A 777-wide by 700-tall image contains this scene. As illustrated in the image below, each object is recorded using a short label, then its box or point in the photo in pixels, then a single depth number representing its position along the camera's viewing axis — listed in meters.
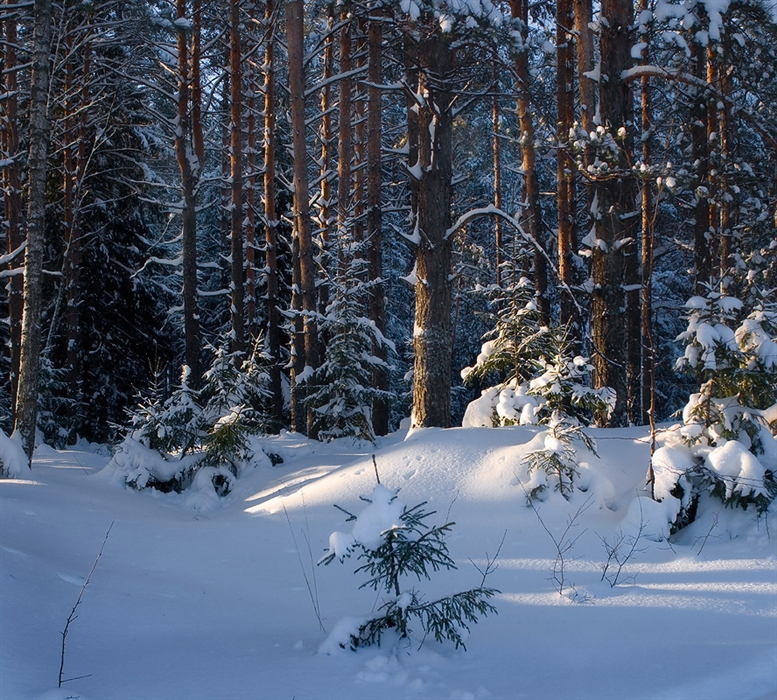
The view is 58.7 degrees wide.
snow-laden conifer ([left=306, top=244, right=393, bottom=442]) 11.14
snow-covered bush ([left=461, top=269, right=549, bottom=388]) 9.14
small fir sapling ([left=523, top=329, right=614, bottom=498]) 6.26
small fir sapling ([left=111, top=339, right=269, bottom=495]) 9.48
